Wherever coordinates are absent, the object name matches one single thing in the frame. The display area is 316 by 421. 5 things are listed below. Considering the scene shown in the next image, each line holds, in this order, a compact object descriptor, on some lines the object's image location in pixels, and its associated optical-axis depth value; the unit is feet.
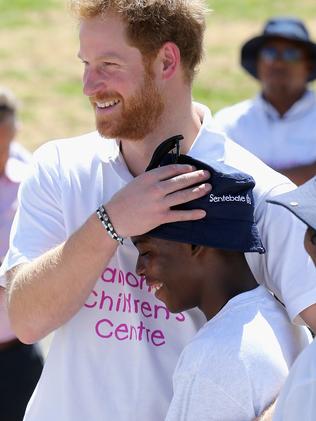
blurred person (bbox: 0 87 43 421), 28.94
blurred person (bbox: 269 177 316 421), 13.06
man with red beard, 17.33
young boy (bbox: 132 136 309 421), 15.16
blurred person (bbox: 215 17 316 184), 35.86
